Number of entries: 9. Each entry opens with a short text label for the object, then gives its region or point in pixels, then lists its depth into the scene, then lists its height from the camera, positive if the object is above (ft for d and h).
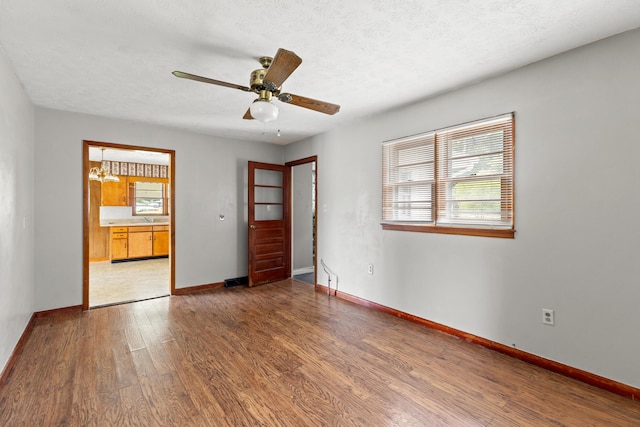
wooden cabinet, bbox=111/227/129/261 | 22.48 -2.45
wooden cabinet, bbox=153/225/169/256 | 24.31 -2.38
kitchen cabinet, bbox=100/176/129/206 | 23.97 +1.40
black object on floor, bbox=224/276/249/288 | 16.19 -3.87
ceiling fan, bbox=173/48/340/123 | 6.31 +3.06
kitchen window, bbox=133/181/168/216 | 25.61 +1.08
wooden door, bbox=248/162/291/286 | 16.40 -0.66
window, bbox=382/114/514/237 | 8.89 +1.06
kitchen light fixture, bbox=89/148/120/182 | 21.03 +2.41
